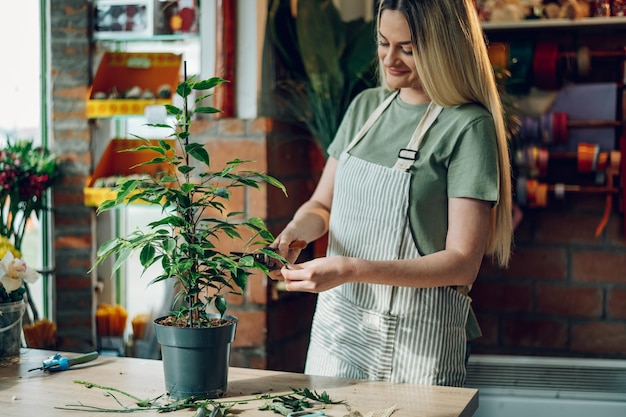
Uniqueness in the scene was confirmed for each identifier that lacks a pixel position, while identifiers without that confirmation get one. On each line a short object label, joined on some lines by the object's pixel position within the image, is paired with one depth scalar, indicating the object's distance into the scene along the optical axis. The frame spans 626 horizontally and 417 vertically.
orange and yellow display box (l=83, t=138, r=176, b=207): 3.29
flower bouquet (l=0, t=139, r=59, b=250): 3.03
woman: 1.92
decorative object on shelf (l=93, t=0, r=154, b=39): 3.17
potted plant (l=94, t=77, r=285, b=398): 1.56
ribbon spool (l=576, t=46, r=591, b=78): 2.97
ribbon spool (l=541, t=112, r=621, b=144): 2.98
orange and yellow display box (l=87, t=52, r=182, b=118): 3.23
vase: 1.86
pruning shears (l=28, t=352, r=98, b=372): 1.80
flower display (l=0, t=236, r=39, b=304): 1.84
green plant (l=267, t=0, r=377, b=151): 2.93
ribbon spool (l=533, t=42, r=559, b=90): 2.98
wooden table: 1.52
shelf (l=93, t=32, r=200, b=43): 3.14
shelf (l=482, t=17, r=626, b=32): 2.89
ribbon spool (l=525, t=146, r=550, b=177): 3.01
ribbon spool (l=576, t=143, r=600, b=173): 2.97
